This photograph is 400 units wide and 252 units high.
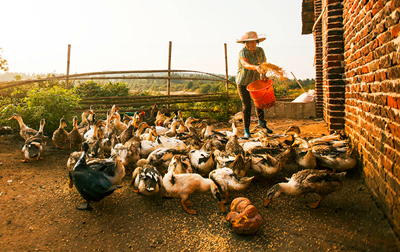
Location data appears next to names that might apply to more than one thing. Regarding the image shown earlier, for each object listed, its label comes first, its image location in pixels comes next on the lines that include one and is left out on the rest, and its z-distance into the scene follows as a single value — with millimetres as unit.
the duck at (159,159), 4297
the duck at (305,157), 3770
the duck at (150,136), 5437
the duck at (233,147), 4430
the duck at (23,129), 5969
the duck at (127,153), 4383
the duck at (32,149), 5005
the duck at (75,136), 6000
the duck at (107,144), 5285
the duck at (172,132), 6254
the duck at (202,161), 4109
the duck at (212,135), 5325
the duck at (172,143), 4866
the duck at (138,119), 6877
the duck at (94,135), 5328
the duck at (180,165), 3727
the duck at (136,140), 4788
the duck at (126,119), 7661
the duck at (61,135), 5984
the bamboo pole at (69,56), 8611
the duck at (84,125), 6539
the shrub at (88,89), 10559
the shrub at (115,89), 10938
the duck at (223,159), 3869
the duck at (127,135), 5695
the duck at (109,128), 6105
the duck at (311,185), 2984
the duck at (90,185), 3152
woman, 5783
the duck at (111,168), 3709
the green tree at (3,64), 7416
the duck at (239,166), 3656
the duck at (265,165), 3682
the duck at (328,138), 4353
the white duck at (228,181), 3262
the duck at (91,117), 7422
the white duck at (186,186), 3258
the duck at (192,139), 5344
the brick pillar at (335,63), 4637
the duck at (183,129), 6581
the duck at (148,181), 3297
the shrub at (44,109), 6488
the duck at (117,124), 6567
